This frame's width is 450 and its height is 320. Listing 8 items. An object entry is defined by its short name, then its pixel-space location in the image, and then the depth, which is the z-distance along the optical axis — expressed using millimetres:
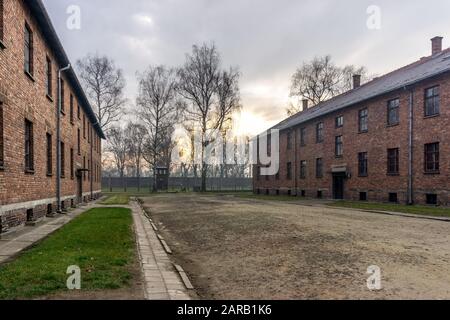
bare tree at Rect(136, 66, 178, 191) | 45281
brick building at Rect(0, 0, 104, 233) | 9734
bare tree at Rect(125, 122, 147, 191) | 53112
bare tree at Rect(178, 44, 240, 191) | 44125
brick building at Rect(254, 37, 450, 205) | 20172
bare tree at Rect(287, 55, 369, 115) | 50250
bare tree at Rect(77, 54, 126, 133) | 40594
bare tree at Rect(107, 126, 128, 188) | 60888
